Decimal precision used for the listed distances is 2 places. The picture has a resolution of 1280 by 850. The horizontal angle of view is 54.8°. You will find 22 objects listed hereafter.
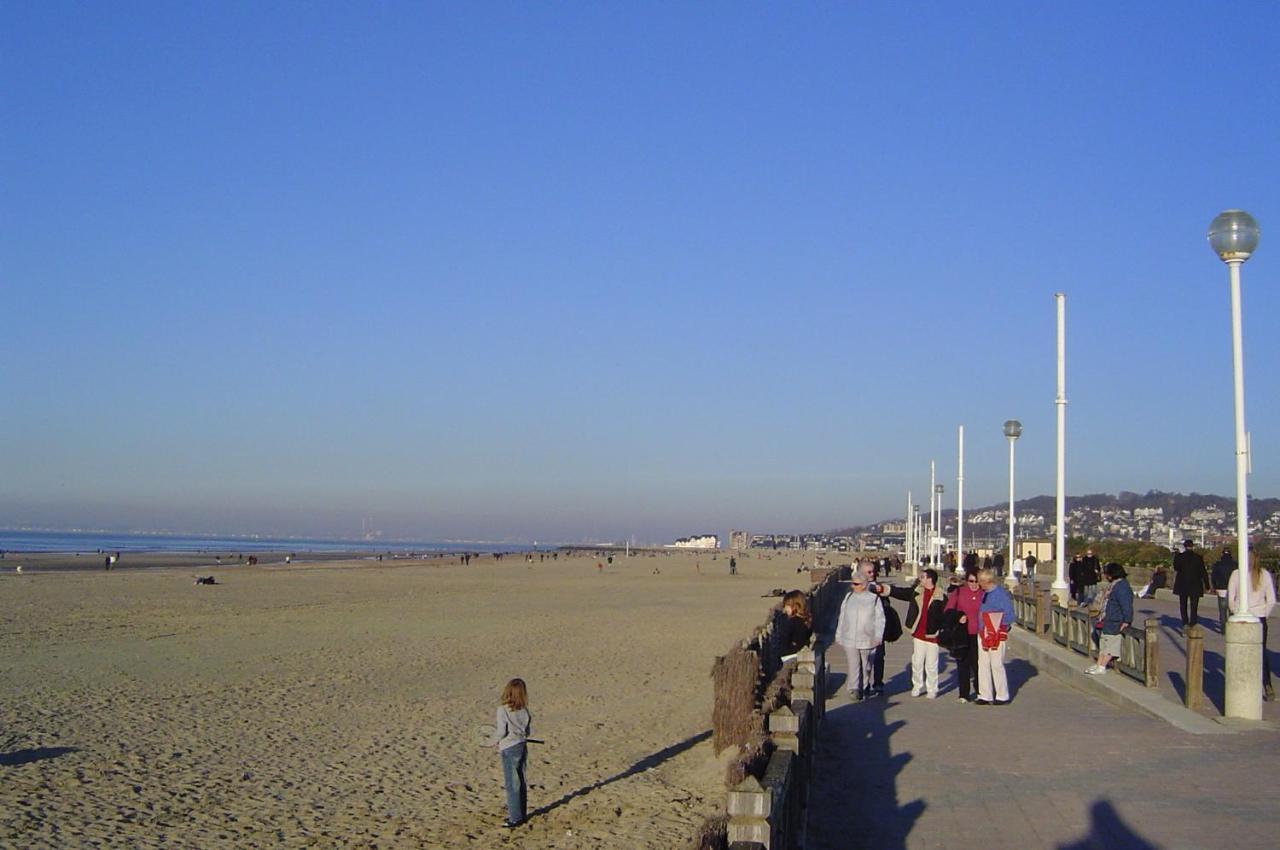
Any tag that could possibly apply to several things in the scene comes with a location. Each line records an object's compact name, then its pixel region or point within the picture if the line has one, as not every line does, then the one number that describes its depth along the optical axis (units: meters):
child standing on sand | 10.12
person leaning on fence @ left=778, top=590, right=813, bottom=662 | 13.57
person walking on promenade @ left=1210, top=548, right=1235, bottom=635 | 21.31
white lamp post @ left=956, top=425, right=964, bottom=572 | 34.66
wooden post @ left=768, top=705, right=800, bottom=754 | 7.44
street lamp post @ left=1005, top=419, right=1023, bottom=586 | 29.67
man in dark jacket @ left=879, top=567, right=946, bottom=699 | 13.63
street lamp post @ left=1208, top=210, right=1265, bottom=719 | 11.33
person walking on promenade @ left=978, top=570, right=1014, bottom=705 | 13.27
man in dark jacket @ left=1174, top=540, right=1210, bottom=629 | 19.12
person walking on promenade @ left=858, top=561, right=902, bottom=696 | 13.84
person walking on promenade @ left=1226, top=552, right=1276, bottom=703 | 11.99
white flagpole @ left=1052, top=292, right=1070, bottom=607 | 21.31
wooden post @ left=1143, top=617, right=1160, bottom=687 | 13.48
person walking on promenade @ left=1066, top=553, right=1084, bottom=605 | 27.56
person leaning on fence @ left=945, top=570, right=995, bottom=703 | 13.41
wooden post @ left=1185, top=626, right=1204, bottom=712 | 11.95
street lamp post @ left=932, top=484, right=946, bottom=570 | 52.42
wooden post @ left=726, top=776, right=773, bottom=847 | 4.95
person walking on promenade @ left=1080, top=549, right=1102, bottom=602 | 27.39
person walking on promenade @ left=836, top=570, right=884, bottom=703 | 13.25
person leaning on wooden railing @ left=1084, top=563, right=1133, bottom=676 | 14.35
